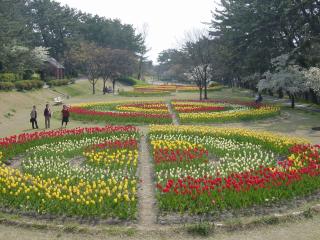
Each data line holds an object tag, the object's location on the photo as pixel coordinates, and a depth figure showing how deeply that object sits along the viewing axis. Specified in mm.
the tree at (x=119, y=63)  71688
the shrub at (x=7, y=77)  45178
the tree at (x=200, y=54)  51581
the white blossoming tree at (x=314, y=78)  25125
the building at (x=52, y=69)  69062
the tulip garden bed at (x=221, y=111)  26828
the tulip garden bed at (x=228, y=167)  9891
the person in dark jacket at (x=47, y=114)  25566
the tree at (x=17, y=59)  46188
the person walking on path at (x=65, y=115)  25625
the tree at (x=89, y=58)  66044
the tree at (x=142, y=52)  113825
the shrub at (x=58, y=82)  59950
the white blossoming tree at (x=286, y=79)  34156
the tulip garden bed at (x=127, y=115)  26486
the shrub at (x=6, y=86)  41969
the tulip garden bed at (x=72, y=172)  9797
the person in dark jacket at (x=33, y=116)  25198
